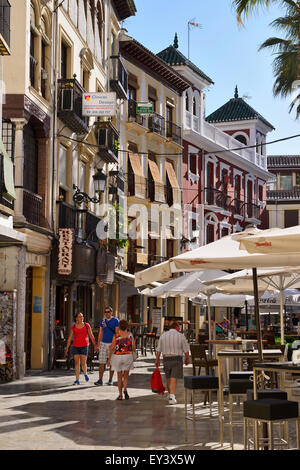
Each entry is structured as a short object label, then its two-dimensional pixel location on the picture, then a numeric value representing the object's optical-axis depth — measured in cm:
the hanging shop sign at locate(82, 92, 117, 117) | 2719
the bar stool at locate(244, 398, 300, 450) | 902
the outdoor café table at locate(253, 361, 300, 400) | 954
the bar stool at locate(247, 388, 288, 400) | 1027
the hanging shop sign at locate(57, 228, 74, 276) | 2539
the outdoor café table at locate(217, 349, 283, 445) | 1127
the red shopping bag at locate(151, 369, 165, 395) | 1705
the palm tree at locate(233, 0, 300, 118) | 2941
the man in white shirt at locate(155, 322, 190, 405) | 1617
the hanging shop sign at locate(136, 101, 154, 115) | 3875
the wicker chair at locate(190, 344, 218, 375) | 1700
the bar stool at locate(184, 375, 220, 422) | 1200
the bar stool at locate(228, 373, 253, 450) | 1171
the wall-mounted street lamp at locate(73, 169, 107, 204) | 2825
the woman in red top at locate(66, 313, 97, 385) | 2031
